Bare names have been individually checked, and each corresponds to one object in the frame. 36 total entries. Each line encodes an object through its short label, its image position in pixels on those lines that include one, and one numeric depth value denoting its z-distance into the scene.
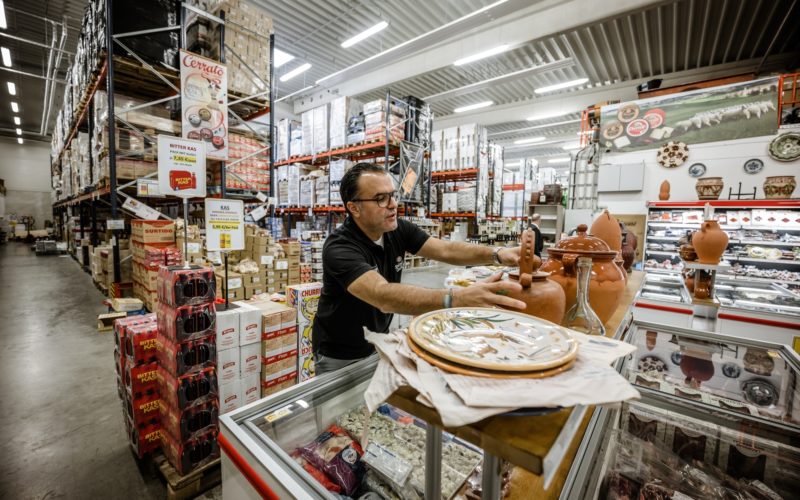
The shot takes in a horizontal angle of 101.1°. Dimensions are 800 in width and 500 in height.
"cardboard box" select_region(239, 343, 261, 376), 2.45
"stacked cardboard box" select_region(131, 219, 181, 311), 4.46
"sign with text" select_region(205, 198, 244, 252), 2.54
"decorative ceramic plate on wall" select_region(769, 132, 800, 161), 5.07
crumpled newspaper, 0.42
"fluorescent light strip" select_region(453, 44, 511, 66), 7.16
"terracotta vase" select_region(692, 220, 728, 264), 2.29
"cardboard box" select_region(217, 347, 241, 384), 2.32
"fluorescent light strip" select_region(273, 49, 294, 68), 8.72
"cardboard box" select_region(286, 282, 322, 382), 2.95
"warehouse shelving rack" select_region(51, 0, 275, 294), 3.98
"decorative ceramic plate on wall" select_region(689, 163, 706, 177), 5.75
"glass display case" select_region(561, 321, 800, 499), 1.09
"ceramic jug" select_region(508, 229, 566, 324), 0.79
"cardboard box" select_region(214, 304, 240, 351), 2.29
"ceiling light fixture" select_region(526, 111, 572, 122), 10.93
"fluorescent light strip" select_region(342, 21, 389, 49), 6.89
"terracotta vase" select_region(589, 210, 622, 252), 1.49
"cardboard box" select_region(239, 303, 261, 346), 2.41
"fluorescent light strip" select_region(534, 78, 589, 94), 9.09
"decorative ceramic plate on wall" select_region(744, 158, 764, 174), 5.34
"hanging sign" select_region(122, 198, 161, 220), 4.06
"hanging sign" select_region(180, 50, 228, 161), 4.04
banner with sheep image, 5.36
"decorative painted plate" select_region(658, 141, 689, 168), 5.89
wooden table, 0.40
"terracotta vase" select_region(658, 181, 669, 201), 5.89
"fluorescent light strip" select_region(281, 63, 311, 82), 9.33
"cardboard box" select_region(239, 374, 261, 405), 2.49
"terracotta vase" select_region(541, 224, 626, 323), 1.06
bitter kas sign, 2.53
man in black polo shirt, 1.40
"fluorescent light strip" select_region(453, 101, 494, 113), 11.62
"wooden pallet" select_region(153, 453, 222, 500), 1.89
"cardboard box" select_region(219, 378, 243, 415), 2.36
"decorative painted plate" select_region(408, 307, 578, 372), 0.51
